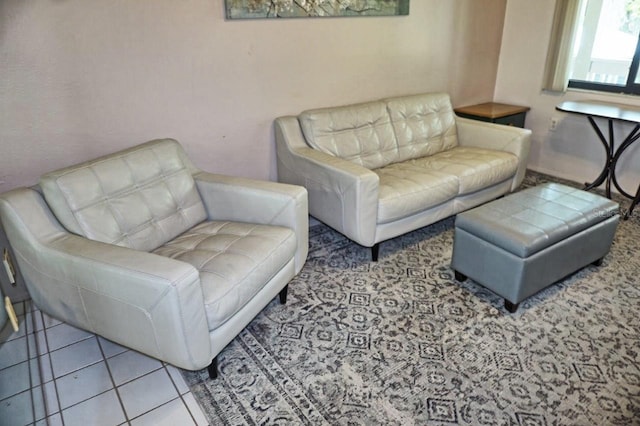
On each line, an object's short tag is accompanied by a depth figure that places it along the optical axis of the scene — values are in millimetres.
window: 3461
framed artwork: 2605
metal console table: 3172
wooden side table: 3877
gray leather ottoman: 2178
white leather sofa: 2600
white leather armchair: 1631
